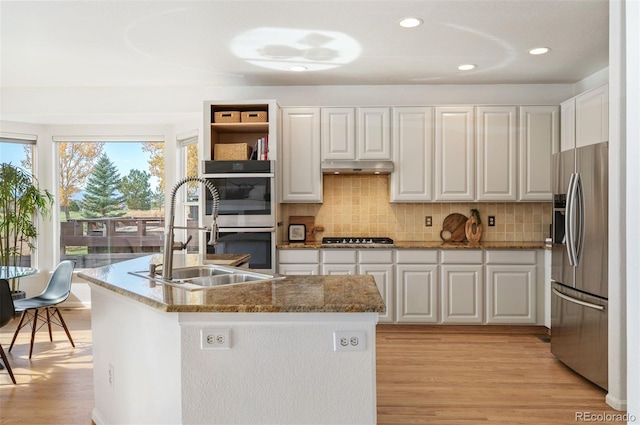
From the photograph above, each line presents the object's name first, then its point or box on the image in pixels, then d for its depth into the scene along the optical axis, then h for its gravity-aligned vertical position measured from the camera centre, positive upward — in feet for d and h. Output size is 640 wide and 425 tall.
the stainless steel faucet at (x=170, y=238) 7.00 -0.39
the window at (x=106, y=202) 18.12 +0.50
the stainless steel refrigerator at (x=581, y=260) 9.54 -1.14
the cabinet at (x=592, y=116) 11.45 +2.68
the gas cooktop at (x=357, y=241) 14.61 -0.97
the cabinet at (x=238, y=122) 14.19 +3.02
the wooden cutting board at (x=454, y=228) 15.76 -0.57
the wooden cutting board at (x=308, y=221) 15.93 -0.29
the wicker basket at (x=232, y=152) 14.30 +2.05
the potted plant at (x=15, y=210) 16.11 +0.16
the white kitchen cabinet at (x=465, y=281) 14.11 -2.23
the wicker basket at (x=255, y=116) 14.32 +3.21
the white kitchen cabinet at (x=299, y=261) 14.25 -1.58
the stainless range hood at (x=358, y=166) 14.55 +1.57
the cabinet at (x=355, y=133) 14.79 +2.73
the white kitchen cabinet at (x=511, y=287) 14.05 -2.43
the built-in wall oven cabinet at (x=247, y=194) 13.96 +0.63
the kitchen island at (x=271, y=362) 5.85 -2.04
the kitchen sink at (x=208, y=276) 7.38 -1.13
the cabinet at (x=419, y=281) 14.17 -2.24
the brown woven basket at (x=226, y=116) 14.40 +3.23
